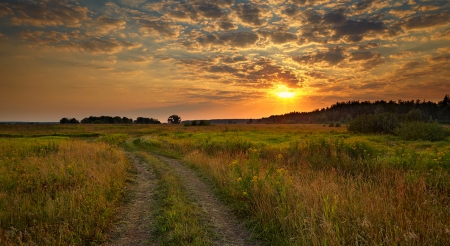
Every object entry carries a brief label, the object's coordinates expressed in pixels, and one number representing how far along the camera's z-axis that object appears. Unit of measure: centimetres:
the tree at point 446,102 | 12838
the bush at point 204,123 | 10664
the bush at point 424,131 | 3065
